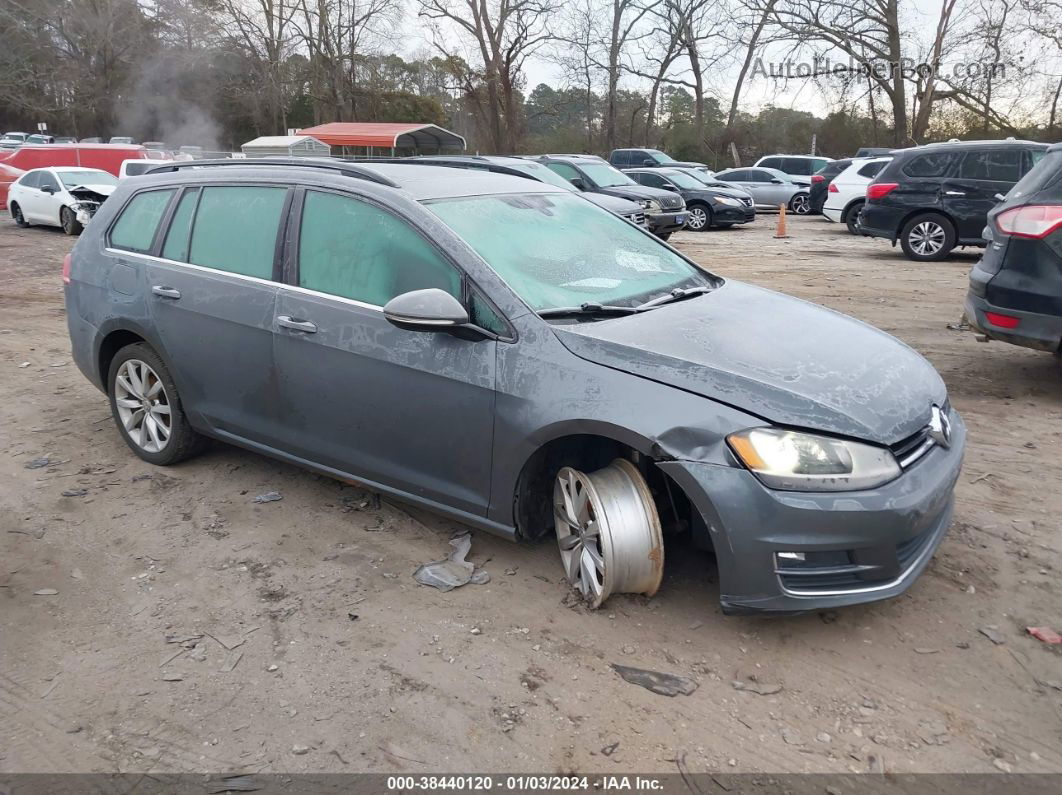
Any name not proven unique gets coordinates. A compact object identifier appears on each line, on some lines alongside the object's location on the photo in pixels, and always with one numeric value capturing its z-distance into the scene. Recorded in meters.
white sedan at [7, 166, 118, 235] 18.28
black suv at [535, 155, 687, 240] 15.86
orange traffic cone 17.61
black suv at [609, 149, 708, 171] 26.89
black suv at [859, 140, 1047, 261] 12.27
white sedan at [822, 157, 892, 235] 17.44
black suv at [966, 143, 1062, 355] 5.38
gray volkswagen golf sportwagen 2.92
